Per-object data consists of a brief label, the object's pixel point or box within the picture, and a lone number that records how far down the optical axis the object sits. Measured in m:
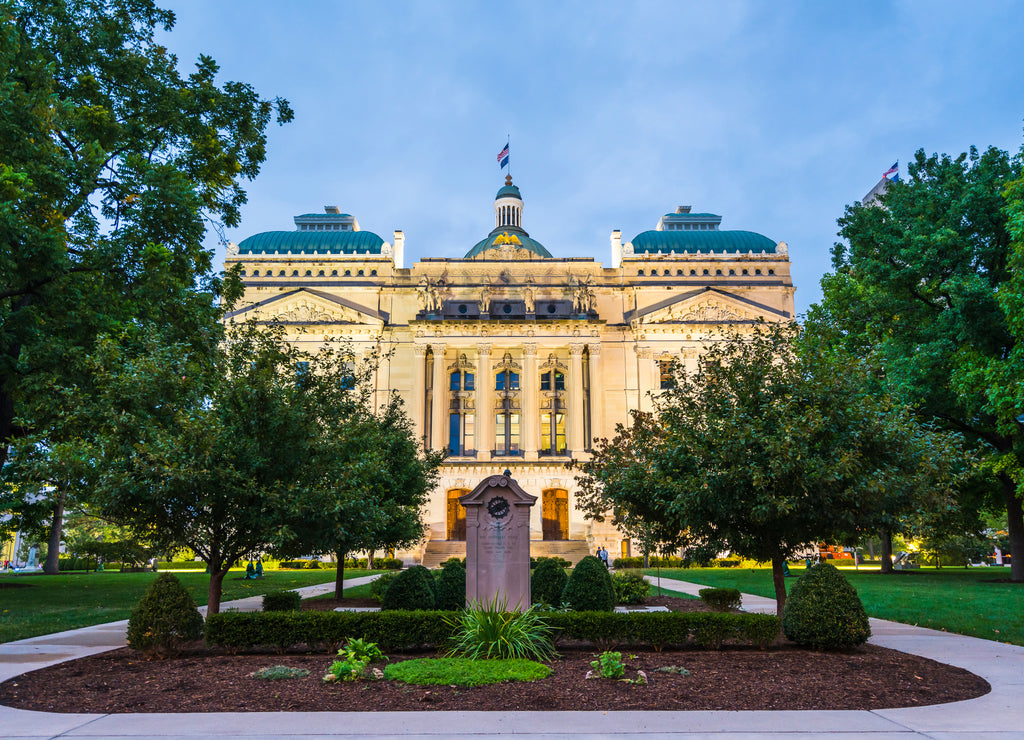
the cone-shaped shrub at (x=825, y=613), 12.50
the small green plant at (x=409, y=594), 17.17
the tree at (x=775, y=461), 13.94
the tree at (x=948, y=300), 26.89
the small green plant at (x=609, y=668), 10.16
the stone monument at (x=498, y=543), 15.44
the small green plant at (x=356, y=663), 10.11
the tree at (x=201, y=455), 12.98
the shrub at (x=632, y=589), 23.86
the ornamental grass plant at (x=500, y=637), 11.65
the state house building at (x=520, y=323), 63.25
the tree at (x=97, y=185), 18.08
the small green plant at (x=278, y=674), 10.34
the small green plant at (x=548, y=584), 19.55
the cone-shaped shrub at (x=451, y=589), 19.44
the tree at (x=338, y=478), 13.89
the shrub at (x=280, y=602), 17.31
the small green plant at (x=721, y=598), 18.53
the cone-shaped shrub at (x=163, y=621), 12.17
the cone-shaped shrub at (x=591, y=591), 16.89
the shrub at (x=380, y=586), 24.11
